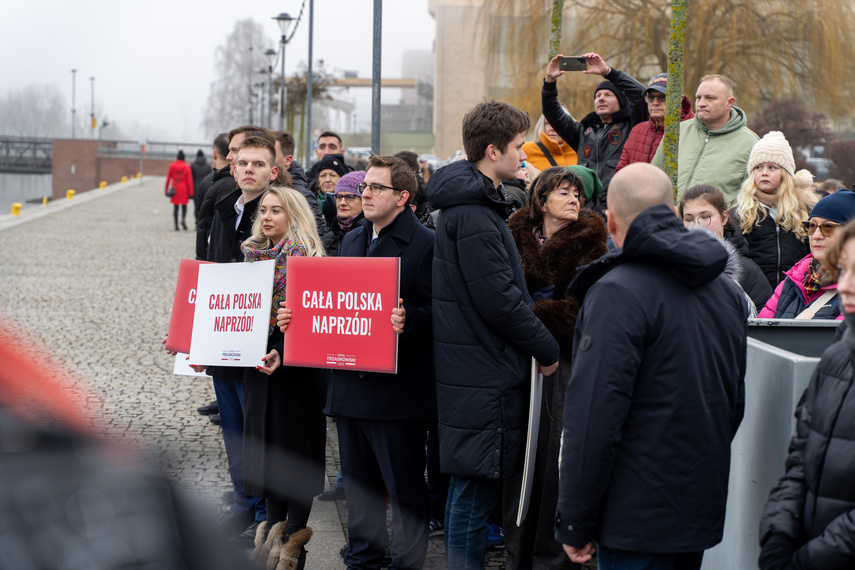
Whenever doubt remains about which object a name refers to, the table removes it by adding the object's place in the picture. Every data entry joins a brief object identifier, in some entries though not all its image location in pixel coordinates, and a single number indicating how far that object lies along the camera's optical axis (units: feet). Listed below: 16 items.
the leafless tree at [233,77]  331.88
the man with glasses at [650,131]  21.54
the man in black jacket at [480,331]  13.51
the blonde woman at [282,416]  16.03
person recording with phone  23.07
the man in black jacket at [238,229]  18.03
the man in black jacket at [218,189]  21.58
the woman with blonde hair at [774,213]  19.26
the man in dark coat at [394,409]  14.85
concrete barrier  11.07
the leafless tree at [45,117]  389.60
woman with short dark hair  15.25
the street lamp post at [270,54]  116.39
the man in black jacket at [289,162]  23.67
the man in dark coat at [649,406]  9.59
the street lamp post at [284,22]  84.94
